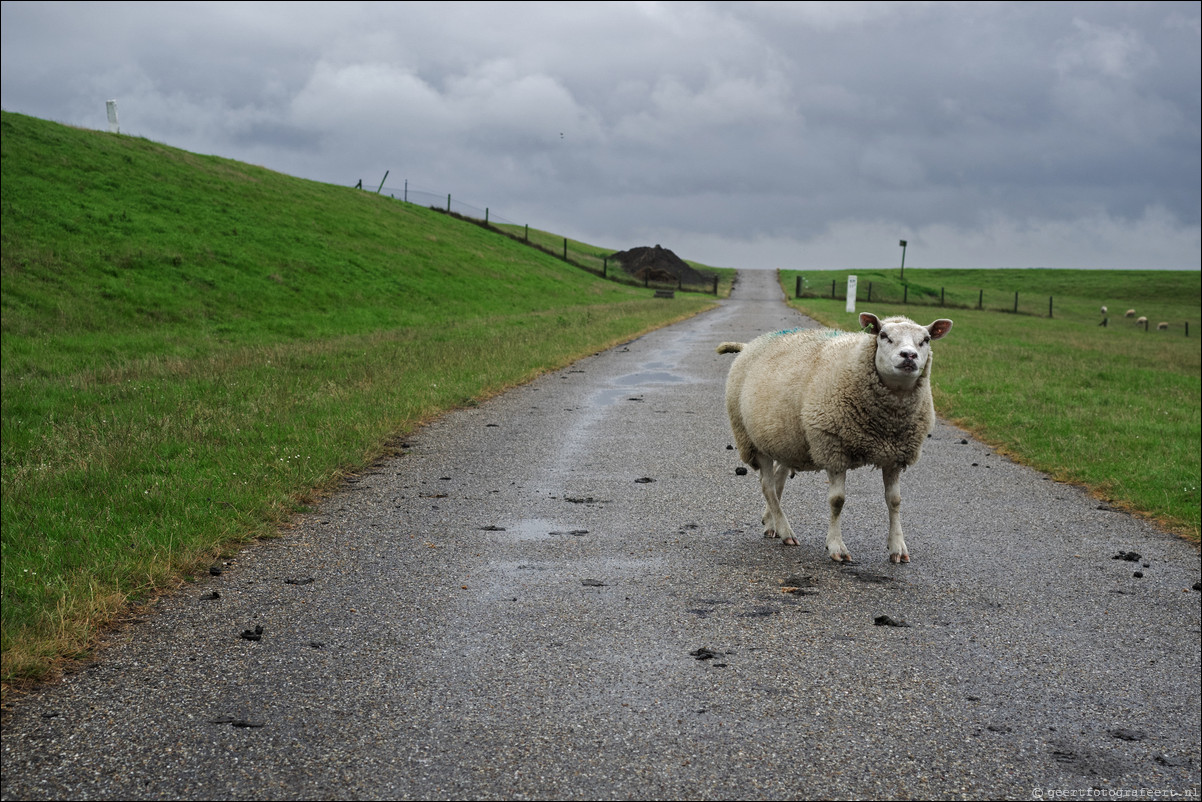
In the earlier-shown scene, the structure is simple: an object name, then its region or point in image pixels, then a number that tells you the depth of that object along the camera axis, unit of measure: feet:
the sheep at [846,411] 20.42
